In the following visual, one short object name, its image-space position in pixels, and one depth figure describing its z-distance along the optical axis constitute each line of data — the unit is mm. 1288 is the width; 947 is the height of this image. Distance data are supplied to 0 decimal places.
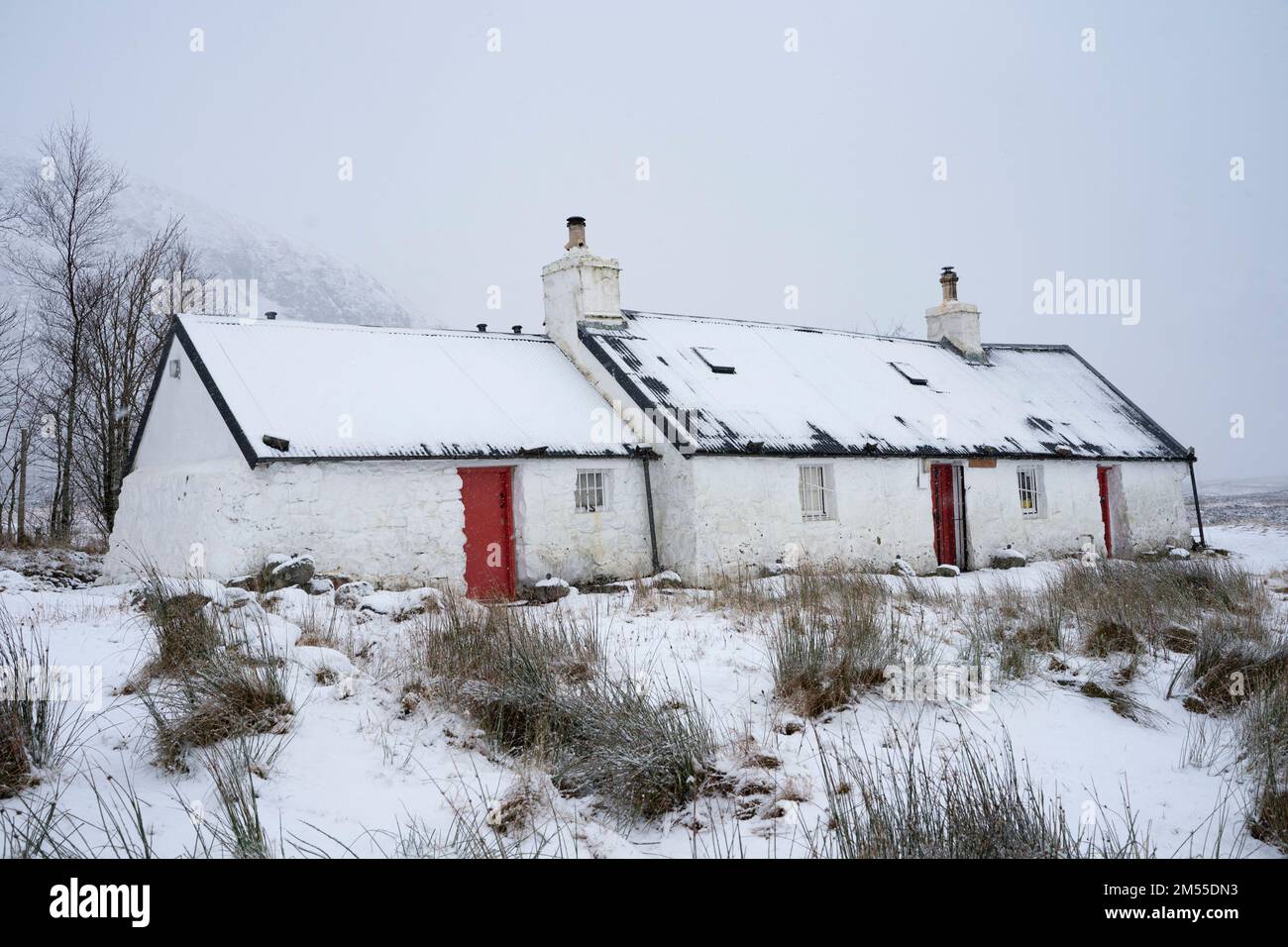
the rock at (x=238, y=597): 8805
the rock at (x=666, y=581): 13809
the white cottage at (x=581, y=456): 12852
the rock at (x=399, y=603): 9625
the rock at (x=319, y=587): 11664
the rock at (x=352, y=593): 10427
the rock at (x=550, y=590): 13359
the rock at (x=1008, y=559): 17844
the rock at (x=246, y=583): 11602
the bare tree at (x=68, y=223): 22234
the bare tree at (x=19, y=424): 22847
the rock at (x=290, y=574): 11625
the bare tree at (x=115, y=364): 21953
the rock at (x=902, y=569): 15664
